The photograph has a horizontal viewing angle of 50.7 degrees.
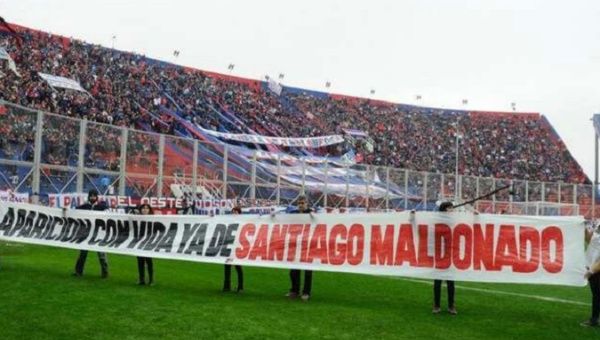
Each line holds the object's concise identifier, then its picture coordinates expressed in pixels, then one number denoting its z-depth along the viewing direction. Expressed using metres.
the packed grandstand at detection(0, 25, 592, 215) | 20.55
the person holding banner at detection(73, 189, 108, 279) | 12.37
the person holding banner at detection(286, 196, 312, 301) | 10.84
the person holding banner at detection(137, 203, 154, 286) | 11.65
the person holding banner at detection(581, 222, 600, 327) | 9.02
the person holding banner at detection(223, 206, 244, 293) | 11.40
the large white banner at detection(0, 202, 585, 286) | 9.52
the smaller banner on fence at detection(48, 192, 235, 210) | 17.92
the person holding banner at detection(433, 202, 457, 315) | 9.69
